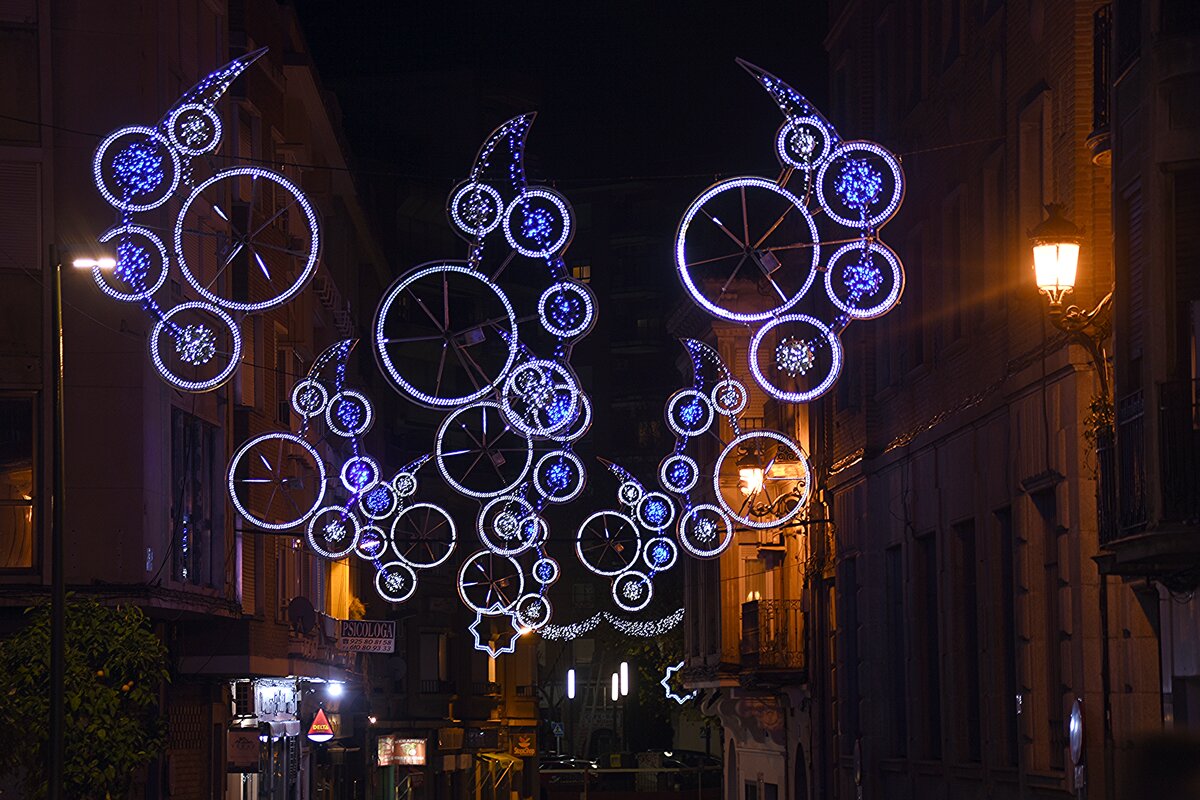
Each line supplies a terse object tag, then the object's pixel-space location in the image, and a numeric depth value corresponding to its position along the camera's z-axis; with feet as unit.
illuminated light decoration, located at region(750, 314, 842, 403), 74.43
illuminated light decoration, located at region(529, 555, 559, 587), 134.59
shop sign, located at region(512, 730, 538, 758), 287.07
